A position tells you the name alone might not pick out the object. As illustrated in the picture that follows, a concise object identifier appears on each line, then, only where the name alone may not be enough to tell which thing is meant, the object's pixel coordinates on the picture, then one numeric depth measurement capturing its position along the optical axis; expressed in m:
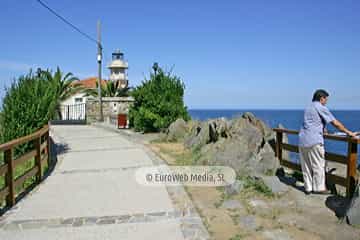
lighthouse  43.09
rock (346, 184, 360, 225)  4.23
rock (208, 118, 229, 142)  8.82
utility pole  22.61
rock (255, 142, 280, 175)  6.93
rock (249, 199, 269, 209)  5.12
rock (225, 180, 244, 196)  5.74
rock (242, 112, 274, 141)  8.42
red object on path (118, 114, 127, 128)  18.23
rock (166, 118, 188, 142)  13.09
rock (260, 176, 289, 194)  5.65
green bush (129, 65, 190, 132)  15.48
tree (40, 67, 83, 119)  32.67
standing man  5.31
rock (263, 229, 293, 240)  3.96
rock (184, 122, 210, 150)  10.06
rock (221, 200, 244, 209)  5.12
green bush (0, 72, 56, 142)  8.60
